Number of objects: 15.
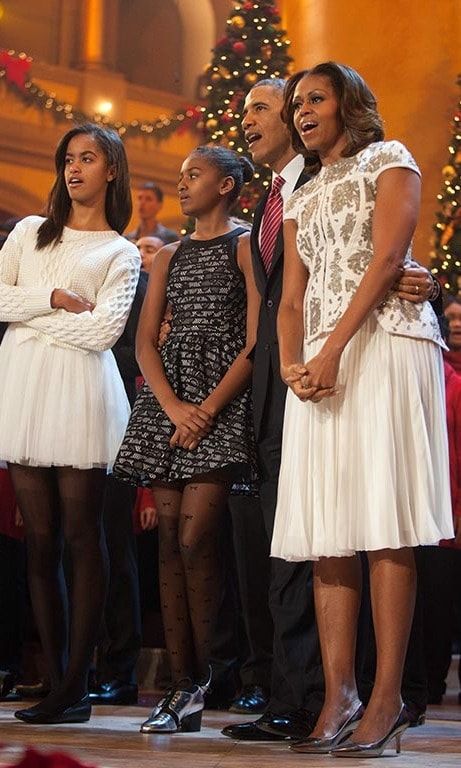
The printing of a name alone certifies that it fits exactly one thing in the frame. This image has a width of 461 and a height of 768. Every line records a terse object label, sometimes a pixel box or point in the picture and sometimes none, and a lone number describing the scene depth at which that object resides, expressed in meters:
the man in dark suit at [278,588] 6.64
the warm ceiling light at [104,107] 18.14
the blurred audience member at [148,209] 17.98
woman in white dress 5.84
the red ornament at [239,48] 17.87
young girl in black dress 6.79
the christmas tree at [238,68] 17.75
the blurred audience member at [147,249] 13.20
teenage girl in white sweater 7.11
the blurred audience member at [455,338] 12.05
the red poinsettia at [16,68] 17.59
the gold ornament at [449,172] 18.08
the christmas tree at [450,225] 17.58
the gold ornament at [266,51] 18.00
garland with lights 17.61
